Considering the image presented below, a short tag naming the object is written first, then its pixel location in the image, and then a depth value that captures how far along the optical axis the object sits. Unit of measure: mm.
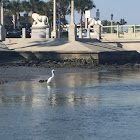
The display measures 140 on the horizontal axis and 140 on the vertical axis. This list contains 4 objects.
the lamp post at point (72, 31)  57062
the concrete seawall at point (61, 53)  51844
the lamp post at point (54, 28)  62750
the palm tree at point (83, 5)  103162
